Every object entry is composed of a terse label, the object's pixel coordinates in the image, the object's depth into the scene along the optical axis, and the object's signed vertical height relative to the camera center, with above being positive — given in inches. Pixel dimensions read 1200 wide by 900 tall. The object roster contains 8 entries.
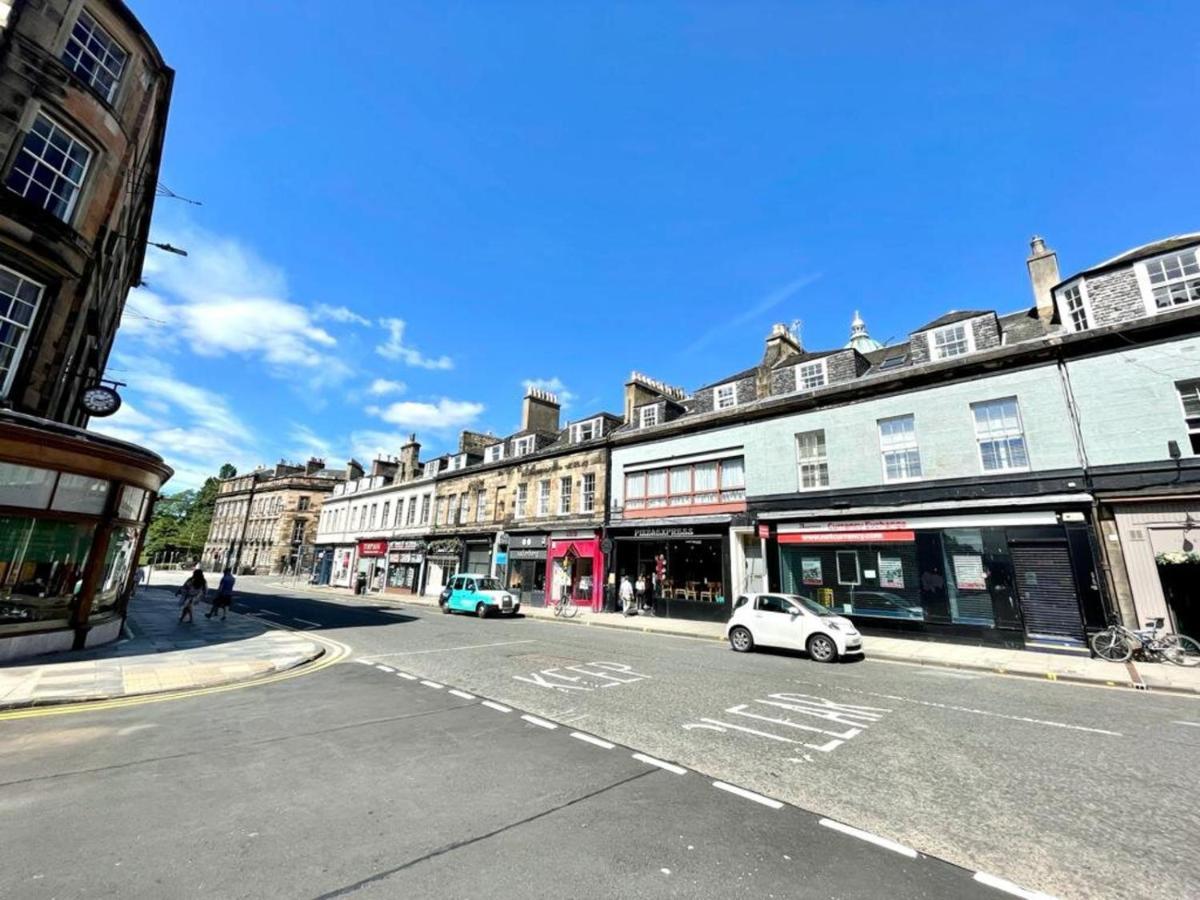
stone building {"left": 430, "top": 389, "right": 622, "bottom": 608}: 1029.2 +167.3
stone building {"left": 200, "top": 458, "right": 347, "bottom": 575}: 2336.4 +242.3
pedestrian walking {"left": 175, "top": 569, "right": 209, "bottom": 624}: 669.9 -29.0
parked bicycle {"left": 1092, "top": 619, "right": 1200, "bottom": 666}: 451.2 -38.0
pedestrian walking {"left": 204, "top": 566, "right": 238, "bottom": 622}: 730.8 -34.7
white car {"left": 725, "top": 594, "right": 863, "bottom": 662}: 471.5 -35.6
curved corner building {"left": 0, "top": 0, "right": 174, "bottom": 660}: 403.2 +229.3
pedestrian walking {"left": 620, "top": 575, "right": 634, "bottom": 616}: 887.7 -22.8
